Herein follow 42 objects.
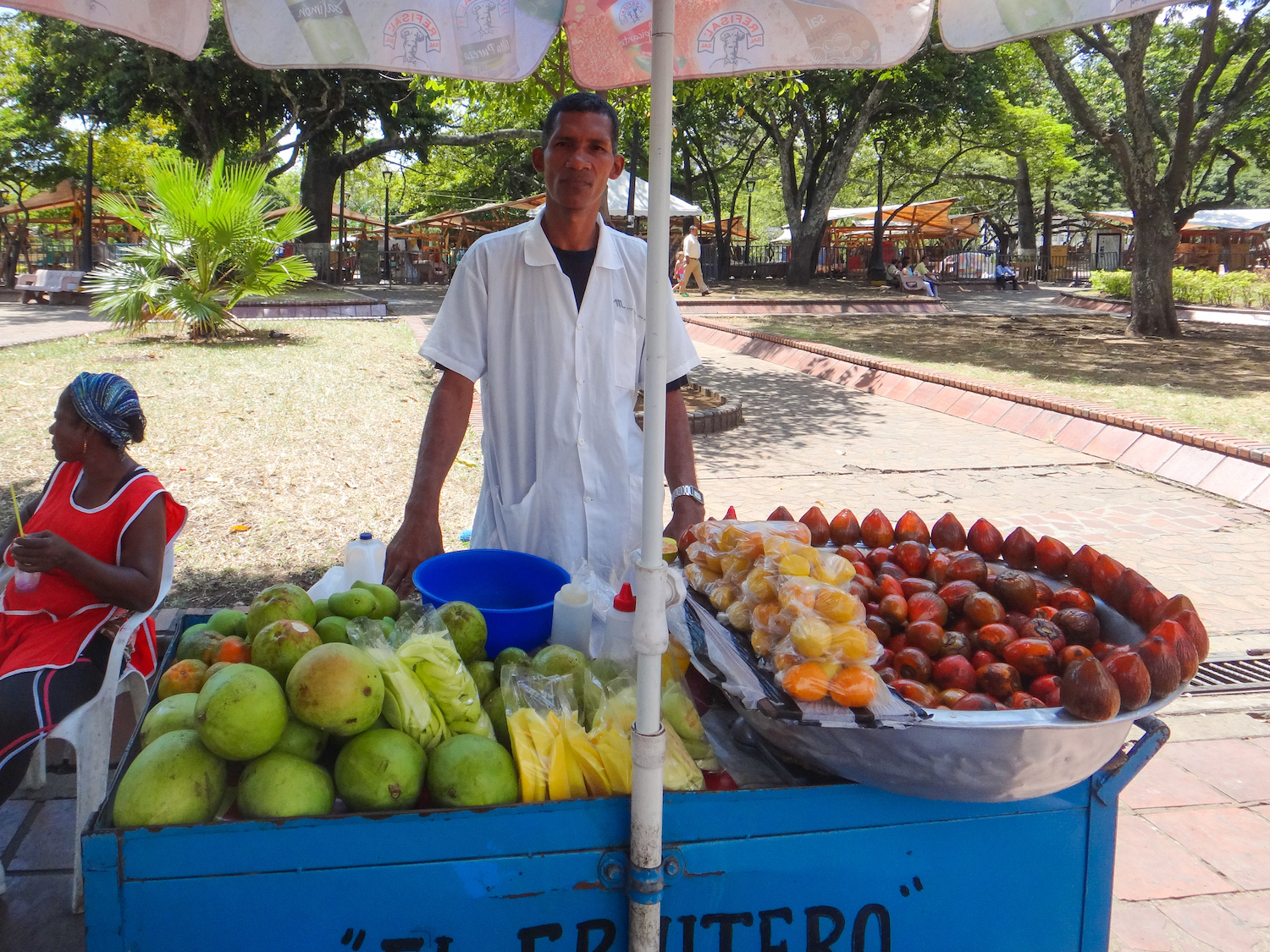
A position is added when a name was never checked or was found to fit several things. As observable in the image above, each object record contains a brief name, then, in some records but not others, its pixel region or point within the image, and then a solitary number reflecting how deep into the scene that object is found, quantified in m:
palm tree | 12.25
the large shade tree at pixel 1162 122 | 12.91
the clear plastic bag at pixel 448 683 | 1.69
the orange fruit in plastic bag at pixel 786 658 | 1.61
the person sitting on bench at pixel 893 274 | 27.35
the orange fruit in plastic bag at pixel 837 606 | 1.67
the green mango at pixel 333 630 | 1.84
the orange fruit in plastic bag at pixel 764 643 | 1.72
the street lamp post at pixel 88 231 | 20.19
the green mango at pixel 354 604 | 1.97
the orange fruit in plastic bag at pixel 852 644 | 1.60
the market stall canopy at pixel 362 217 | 37.94
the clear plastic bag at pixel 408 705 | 1.61
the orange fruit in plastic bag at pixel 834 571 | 1.88
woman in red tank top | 2.43
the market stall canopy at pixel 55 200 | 24.28
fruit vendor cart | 1.43
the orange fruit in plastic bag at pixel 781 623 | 1.69
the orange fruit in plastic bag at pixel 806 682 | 1.53
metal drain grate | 3.84
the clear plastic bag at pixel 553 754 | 1.57
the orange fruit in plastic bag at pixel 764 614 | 1.75
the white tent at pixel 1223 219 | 40.78
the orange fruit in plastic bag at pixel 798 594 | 1.70
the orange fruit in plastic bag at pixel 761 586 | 1.82
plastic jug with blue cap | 2.46
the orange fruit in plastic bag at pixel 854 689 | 1.51
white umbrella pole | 1.43
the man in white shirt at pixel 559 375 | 2.74
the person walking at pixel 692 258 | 22.14
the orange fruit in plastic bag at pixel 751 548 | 1.94
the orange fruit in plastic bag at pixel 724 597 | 1.92
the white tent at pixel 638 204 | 24.52
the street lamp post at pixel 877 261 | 29.14
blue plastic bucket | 2.18
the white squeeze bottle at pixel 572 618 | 2.01
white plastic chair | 2.38
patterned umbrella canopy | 2.12
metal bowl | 1.48
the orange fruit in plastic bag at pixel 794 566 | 1.83
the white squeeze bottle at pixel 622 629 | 1.96
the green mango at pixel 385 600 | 2.03
